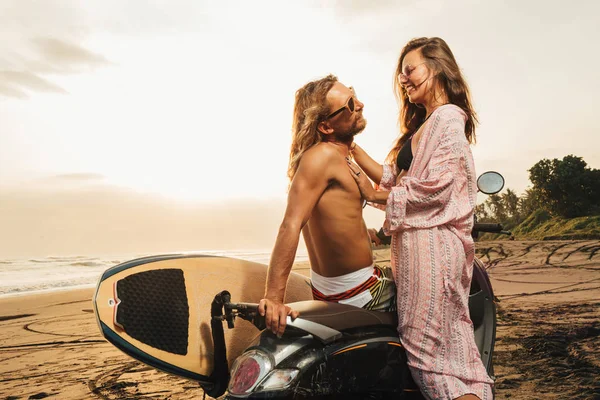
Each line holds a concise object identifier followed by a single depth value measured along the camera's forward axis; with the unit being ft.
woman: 6.23
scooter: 5.24
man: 6.30
